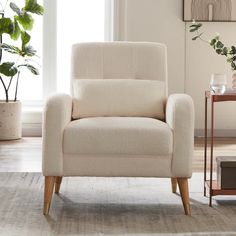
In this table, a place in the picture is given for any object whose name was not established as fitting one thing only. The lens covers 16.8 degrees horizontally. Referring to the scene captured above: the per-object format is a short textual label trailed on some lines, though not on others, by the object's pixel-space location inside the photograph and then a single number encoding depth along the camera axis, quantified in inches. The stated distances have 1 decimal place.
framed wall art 297.3
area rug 141.9
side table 158.8
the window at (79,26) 310.4
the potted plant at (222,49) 168.3
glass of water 164.1
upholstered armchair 153.1
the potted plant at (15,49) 279.1
